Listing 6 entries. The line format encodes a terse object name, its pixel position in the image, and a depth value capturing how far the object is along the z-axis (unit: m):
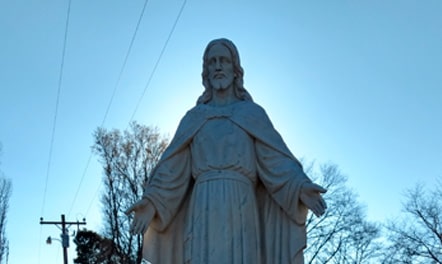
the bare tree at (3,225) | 30.27
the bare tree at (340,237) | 27.08
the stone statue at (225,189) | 7.41
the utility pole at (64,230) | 41.31
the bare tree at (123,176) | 27.30
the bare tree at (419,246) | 26.44
